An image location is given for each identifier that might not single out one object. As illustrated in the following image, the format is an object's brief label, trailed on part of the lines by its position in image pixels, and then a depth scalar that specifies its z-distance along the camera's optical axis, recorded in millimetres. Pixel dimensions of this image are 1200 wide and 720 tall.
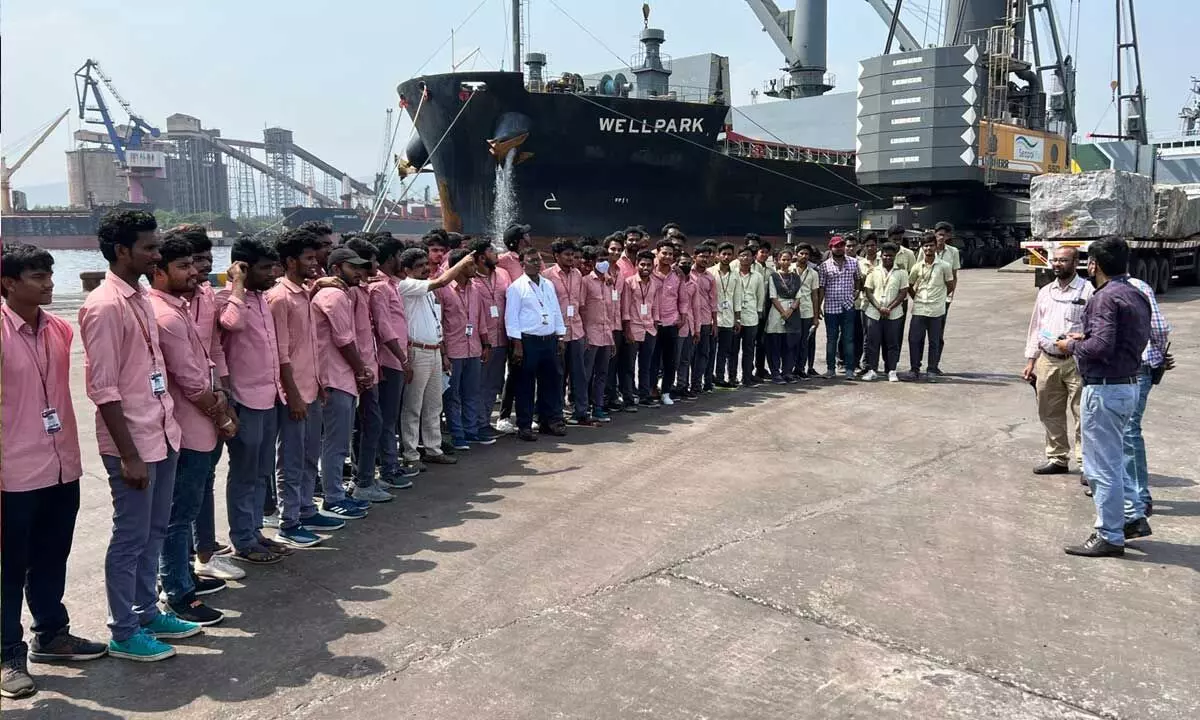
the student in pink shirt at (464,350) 6805
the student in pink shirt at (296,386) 4586
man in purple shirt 4484
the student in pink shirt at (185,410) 3711
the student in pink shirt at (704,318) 8961
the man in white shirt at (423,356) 6098
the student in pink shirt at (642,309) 8289
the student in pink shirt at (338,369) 5012
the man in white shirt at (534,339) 7125
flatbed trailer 16984
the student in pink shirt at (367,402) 5363
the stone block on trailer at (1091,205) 16094
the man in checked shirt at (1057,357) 5918
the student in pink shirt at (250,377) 4297
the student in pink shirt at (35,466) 3158
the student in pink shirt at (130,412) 3270
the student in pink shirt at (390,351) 5699
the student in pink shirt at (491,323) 6984
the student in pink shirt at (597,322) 7816
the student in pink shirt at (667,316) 8539
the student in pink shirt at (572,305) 7574
